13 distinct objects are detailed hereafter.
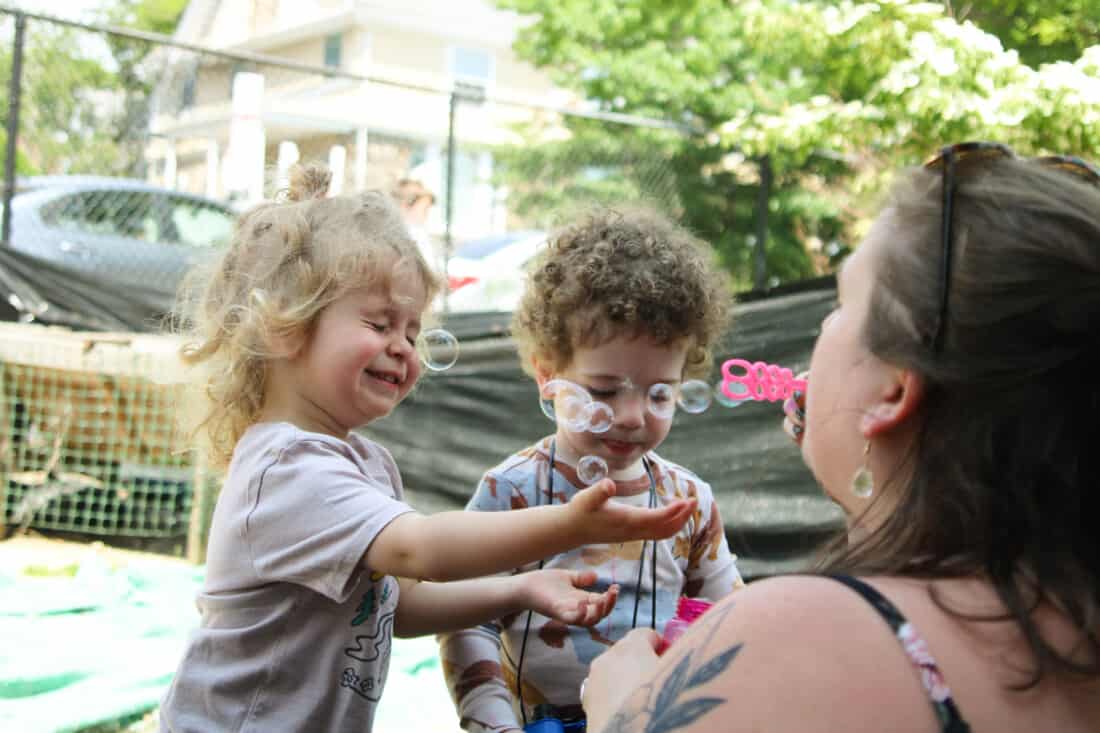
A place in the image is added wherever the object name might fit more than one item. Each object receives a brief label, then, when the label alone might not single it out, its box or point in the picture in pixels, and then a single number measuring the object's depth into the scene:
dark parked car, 8.89
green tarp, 4.12
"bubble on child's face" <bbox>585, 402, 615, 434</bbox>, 2.25
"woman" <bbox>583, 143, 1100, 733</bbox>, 1.08
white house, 12.46
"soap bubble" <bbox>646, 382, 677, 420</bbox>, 2.30
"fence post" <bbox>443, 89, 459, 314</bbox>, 8.41
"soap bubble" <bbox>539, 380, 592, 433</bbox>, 2.25
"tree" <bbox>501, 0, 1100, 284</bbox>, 7.86
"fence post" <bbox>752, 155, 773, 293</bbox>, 9.66
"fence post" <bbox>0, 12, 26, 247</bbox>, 7.48
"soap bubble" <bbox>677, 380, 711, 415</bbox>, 2.61
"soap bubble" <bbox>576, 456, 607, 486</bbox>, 2.28
